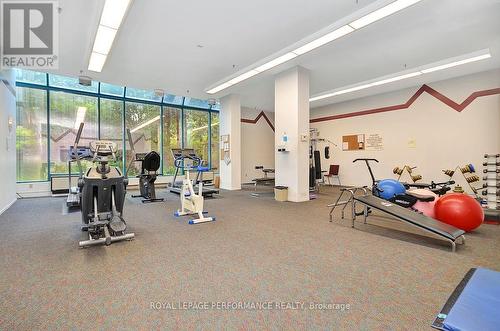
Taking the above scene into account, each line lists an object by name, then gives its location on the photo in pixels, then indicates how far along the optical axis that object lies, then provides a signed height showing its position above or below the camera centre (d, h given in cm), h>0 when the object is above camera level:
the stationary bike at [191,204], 434 -76
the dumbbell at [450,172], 641 -26
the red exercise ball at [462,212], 351 -74
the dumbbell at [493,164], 525 -5
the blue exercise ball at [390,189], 447 -49
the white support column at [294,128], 619 +93
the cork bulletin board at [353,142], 917 +81
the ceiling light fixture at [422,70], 531 +236
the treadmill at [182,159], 680 +15
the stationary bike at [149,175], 609 -27
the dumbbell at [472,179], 590 -42
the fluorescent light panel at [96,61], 525 +239
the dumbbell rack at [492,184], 516 -47
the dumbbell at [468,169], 614 -18
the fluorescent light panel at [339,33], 351 +231
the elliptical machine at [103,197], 331 -46
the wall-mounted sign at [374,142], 862 +75
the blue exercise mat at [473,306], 139 -93
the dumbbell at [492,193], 518 -68
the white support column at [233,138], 873 +95
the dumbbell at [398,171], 726 -25
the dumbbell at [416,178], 687 -44
